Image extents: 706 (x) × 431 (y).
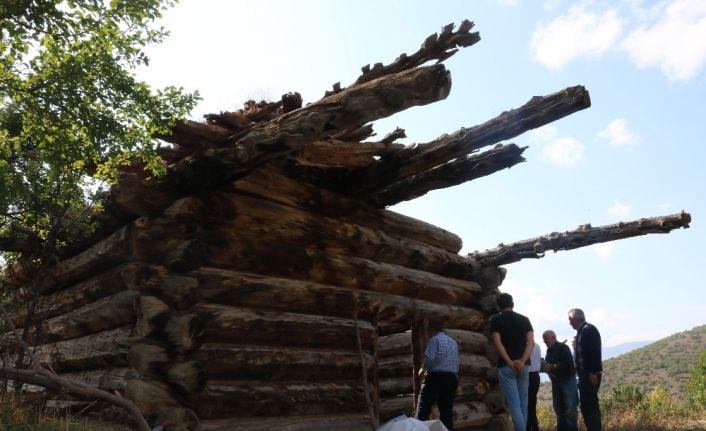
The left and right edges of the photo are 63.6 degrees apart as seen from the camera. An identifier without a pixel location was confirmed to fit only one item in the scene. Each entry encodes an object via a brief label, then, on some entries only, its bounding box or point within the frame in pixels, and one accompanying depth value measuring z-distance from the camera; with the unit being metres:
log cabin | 5.62
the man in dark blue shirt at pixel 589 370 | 7.93
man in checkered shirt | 6.85
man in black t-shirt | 7.23
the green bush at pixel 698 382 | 25.40
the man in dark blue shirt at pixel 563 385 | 8.39
